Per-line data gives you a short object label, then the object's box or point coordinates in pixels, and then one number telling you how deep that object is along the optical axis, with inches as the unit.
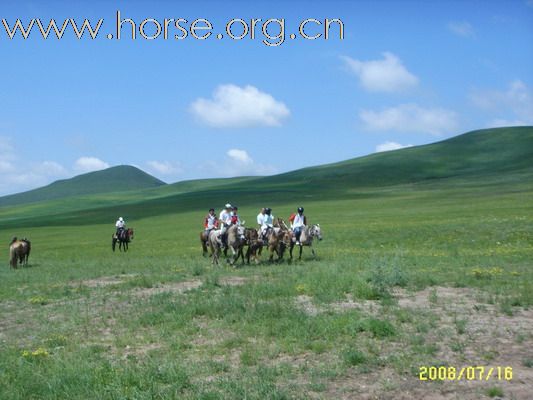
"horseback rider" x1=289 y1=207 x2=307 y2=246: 1132.5
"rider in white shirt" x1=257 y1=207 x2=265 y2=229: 1133.7
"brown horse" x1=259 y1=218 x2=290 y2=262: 1101.3
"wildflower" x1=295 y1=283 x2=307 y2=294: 656.1
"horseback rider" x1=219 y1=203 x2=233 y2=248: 1073.5
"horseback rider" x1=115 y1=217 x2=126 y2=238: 1664.6
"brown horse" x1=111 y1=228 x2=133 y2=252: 1663.4
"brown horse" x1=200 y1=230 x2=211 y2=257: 1317.7
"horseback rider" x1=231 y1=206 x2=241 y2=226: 1079.9
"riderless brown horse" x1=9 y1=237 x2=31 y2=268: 1259.2
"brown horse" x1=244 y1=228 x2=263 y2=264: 1077.3
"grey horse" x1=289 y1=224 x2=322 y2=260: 1124.5
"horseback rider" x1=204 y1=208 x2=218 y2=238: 1208.2
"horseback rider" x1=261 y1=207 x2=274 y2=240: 1110.4
